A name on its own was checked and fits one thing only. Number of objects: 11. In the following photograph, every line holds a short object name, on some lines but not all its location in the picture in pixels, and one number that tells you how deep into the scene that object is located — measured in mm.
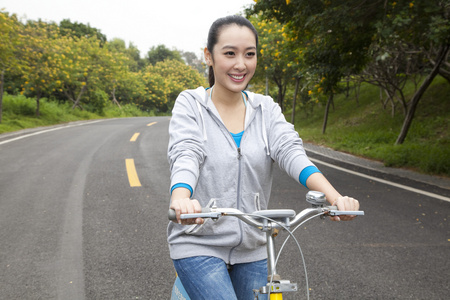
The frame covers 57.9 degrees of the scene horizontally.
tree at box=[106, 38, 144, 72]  65125
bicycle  1375
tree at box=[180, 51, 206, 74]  131138
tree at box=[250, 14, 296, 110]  20172
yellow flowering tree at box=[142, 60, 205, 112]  51062
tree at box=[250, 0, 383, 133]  7738
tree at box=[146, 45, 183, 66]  67062
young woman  1628
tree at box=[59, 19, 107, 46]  41812
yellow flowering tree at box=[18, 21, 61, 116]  19359
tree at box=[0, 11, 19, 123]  14953
